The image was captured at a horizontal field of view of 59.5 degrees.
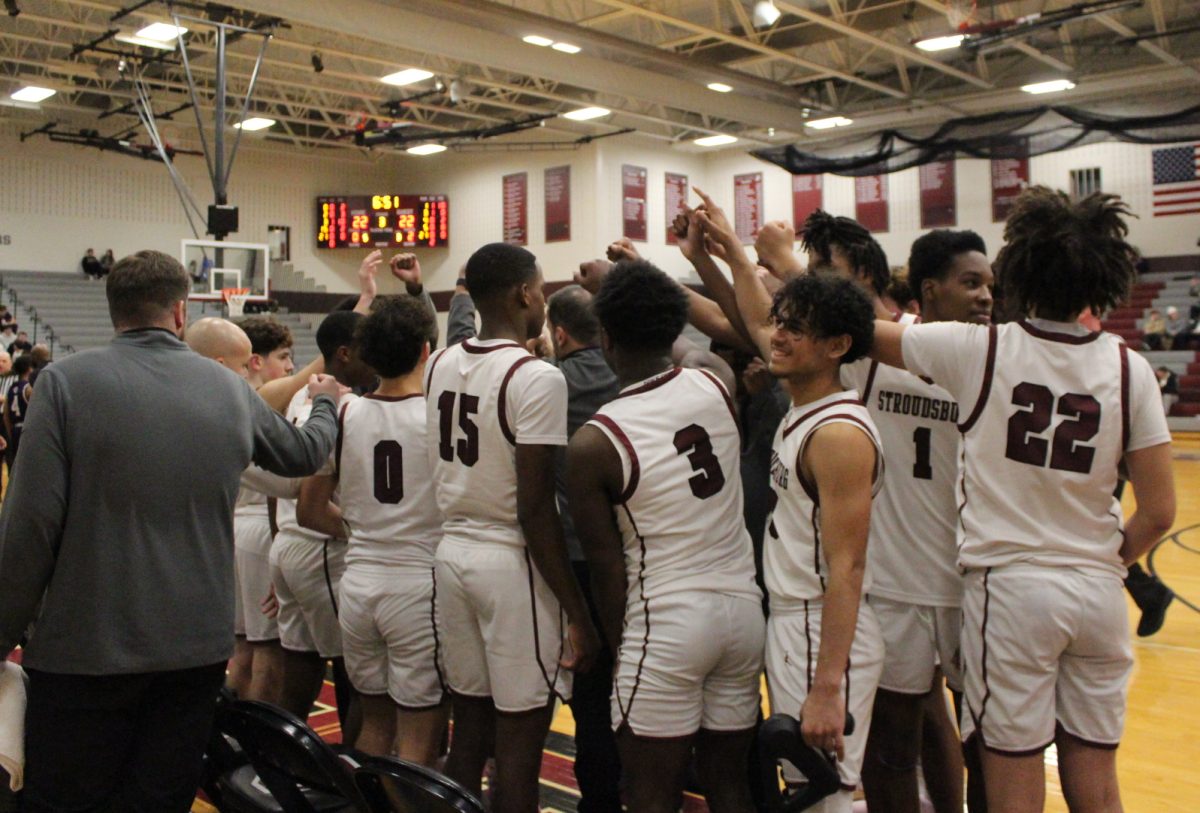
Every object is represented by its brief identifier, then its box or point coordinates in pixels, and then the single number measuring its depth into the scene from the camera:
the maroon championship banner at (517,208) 21.48
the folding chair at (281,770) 2.73
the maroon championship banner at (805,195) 20.39
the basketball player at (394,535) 3.02
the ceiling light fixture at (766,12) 12.34
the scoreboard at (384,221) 22.33
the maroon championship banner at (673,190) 21.44
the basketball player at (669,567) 2.37
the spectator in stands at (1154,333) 16.64
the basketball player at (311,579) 3.43
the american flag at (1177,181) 16.80
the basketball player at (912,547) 2.58
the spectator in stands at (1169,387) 15.38
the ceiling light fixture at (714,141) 19.44
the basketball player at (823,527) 2.20
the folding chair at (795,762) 2.18
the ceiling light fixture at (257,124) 19.03
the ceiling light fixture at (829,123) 18.50
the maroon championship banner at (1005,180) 18.17
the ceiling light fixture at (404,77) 15.91
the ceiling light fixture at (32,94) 17.39
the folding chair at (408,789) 2.35
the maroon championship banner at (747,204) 21.25
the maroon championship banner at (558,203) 20.83
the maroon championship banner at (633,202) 20.78
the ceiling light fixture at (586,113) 17.47
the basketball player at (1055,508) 2.27
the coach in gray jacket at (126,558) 2.37
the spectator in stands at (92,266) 20.58
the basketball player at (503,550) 2.67
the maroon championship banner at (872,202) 19.72
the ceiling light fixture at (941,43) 13.18
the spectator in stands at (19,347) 14.57
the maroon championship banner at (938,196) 18.94
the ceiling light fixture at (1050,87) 16.08
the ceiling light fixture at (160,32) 13.62
